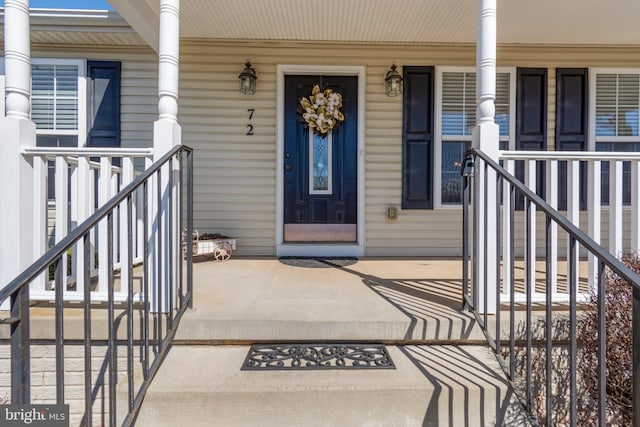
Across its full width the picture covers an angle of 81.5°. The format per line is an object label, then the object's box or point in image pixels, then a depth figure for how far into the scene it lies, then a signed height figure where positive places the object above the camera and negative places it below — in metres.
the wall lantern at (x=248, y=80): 3.88 +1.35
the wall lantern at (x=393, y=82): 3.94 +1.36
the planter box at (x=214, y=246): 3.62 -0.38
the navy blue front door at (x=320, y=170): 4.10 +0.43
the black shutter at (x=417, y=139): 4.04 +0.77
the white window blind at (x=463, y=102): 4.08 +1.19
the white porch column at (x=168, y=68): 2.15 +0.82
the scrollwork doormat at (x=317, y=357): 1.78 -0.75
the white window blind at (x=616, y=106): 4.09 +1.17
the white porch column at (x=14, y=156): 2.11 +0.28
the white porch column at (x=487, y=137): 2.11 +0.43
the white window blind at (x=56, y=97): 4.00 +1.18
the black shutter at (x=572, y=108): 4.04 +1.13
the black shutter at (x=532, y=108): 4.04 +1.12
